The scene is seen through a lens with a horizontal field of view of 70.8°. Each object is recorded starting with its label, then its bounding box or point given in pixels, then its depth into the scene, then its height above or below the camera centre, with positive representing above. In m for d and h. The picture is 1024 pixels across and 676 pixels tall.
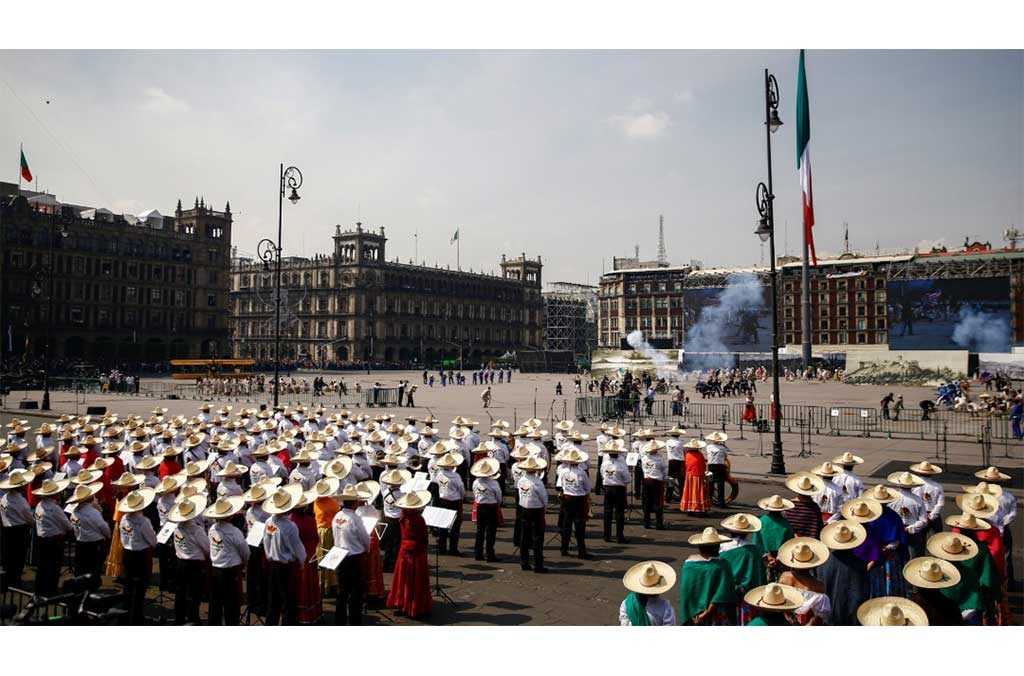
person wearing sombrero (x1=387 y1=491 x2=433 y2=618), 9.18 -2.54
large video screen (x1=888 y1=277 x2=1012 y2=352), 68.69 +4.68
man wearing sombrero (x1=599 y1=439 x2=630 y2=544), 12.73 -2.11
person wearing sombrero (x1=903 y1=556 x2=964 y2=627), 6.56 -2.09
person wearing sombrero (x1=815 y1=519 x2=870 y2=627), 7.49 -2.23
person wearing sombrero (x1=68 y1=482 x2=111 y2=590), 9.54 -2.17
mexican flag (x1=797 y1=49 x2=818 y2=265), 38.62 +11.53
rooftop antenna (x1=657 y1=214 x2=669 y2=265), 149.62 +24.43
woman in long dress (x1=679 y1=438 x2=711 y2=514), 14.99 -2.50
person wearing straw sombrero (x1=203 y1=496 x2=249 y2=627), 8.40 -2.26
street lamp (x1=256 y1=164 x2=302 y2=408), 25.59 +6.33
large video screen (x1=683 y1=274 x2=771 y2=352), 81.00 +5.28
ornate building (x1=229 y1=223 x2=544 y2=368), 105.69 +8.64
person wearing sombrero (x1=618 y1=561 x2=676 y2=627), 6.12 -2.01
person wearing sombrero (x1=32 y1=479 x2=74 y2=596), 9.84 -2.31
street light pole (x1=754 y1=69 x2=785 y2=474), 18.34 +3.84
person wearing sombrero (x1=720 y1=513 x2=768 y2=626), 7.57 -2.05
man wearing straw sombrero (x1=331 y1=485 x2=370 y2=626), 8.53 -2.26
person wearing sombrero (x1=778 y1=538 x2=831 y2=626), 6.52 -2.01
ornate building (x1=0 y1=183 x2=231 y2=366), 70.94 +9.61
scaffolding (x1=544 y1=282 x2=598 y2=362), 138.50 +9.26
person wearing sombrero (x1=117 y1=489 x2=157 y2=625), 8.96 -2.29
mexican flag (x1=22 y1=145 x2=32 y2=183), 38.66 +10.53
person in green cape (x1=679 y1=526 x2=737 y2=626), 6.86 -2.15
